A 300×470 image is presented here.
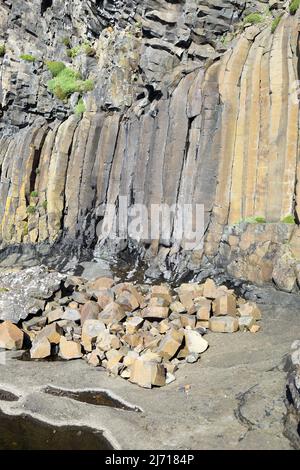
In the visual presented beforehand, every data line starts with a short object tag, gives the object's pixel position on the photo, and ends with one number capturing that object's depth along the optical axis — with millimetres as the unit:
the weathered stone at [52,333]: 13144
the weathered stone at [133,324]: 13112
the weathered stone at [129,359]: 11245
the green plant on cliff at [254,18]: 22886
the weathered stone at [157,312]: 13836
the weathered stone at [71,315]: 14488
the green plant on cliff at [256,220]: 16938
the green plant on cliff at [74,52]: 35803
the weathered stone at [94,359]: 11859
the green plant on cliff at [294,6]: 18203
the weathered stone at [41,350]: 12656
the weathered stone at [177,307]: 14188
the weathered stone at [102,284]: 17864
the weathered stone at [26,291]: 15125
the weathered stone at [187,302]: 14070
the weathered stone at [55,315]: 14607
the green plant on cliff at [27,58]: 38325
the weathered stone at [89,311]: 14352
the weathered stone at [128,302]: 15008
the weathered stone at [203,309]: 13539
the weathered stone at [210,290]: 14495
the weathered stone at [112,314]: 13937
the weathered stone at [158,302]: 14191
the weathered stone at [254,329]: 12711
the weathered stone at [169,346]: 11492
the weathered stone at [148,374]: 10242
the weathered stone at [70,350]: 12492
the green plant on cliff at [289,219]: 15691
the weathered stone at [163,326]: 12986
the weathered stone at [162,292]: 15026
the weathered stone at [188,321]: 13373
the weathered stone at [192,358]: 11469
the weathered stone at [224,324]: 12883
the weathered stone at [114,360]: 11127
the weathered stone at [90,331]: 12898
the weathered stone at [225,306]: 13573
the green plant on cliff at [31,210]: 30078
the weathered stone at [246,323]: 12898
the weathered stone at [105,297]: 15688
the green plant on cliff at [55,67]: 35875
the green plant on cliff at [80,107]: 31438
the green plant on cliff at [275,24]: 19547
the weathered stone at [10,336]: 13203
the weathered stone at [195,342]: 11961
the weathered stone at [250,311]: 13539
